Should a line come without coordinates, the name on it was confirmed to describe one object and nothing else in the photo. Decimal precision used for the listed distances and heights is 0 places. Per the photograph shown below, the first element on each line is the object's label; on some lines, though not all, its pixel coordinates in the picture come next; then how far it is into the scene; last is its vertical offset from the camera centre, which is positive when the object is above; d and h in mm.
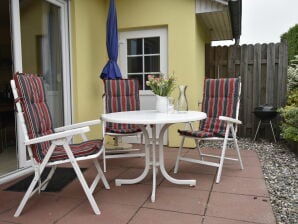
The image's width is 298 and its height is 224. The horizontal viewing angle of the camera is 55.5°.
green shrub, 4356 -474
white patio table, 2439 -290
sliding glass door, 3344 +538
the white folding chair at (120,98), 3859 -157
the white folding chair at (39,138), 2234 -405
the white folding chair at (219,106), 3327 -253
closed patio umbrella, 4422 +673
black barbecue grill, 5117 -485
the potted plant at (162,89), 3030 -26
